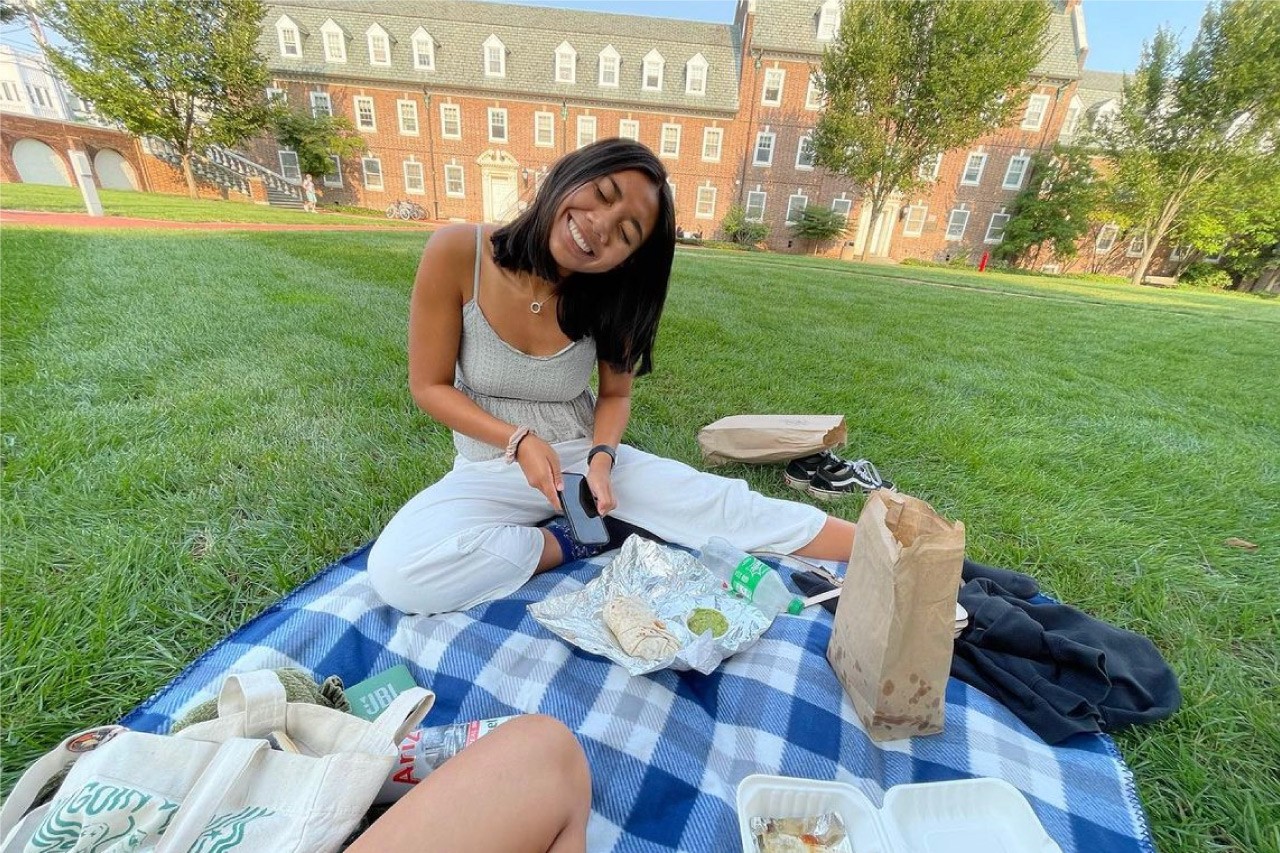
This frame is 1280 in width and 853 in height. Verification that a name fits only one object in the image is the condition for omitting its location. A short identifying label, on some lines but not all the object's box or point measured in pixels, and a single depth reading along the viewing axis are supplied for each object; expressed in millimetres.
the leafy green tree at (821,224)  21062
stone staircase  19984
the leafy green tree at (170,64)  16047
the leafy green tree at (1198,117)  15109
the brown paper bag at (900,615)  1050
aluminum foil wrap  1356
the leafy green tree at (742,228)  21375
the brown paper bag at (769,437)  2326
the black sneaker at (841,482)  2325
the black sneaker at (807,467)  2381
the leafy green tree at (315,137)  19688
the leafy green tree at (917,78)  14883
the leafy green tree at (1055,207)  19609
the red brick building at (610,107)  20766
